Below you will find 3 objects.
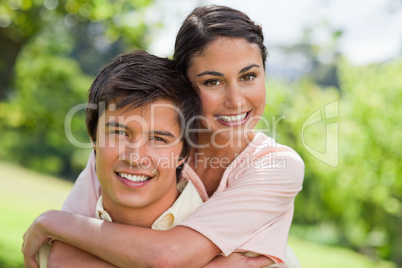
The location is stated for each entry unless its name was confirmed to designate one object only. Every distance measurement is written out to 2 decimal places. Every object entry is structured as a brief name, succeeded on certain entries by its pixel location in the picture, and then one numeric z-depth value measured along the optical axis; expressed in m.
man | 2.44
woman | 2.35
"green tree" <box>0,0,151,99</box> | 7.23
